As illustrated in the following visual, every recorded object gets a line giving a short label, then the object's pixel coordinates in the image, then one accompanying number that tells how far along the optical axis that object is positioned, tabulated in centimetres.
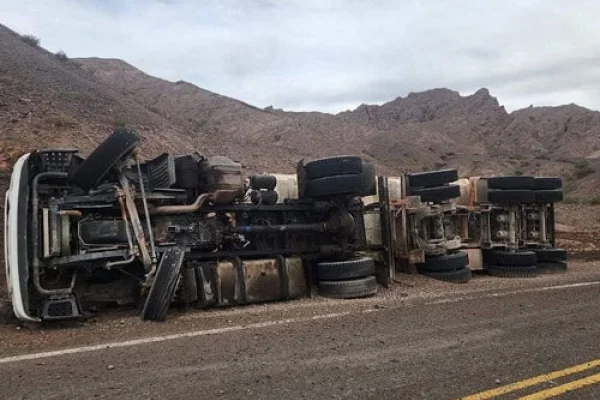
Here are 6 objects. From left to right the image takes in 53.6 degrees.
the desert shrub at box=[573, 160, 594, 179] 4200
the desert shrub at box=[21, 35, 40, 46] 3034
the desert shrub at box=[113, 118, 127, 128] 1932
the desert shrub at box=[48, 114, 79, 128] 1558
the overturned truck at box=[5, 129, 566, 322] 610
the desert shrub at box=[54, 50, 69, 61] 3172
